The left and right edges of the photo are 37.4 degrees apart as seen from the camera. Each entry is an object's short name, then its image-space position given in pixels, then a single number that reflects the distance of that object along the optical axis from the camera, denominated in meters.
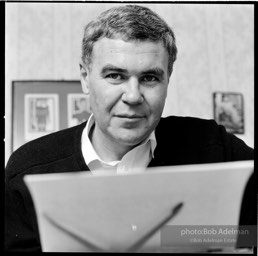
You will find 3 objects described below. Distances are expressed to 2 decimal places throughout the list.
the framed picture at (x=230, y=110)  1.48
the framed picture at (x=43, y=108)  1.45
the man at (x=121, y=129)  1.05
